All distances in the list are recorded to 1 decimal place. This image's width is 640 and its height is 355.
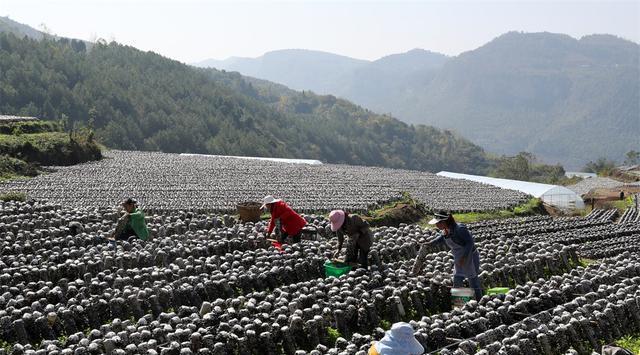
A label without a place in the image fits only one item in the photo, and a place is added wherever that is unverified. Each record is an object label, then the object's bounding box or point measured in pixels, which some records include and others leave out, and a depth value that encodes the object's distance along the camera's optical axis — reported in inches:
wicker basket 762.8
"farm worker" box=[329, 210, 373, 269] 515.2
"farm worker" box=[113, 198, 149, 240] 598.5
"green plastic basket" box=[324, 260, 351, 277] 530.9
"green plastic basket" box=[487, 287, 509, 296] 489.4
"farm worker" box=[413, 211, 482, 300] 452.4
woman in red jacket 596.7
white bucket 473.1
